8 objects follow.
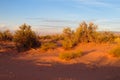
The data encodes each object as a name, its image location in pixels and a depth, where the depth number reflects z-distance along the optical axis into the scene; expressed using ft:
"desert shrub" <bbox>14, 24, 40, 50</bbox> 30.32
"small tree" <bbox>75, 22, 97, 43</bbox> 34.43
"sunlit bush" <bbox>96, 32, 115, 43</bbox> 34.49
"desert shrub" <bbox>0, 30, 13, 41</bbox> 38.22
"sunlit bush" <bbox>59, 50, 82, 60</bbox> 22.58
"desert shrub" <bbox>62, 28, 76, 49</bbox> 29.41
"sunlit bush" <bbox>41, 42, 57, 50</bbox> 28.42
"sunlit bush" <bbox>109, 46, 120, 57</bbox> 24.96
